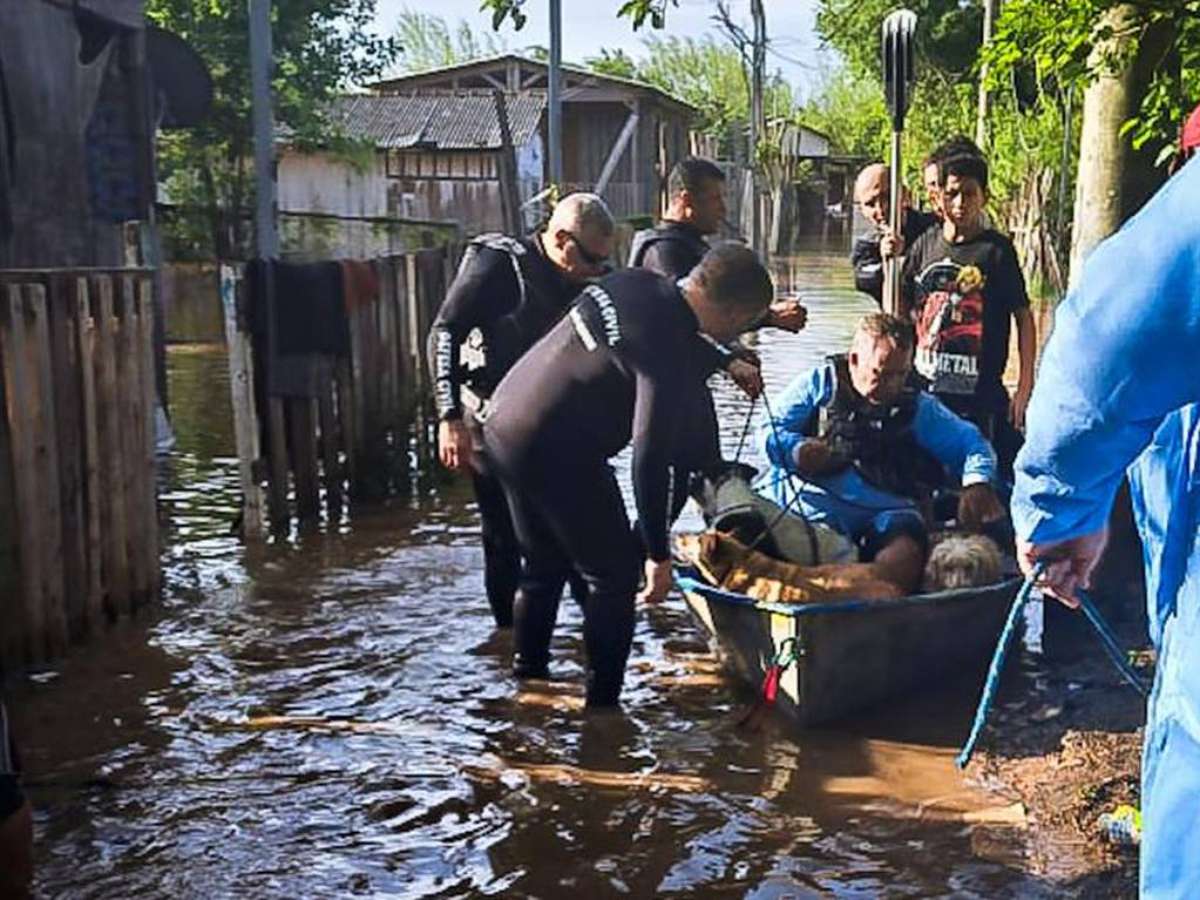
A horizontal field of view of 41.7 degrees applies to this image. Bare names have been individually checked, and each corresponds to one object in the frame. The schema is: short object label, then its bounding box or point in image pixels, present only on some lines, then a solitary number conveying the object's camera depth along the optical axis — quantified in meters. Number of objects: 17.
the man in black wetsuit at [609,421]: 5.45
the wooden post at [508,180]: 19.55
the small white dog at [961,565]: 6.21
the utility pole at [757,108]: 34.66
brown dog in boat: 6.04
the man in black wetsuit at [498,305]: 6.69
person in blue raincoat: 2.10
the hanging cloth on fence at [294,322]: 9.02
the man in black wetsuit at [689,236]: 6.89
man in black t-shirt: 7.08
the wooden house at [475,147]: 34.22
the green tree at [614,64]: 54.66
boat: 5.76
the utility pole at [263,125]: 10.28
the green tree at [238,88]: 24.28
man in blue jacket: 6.37
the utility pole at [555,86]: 17.66
